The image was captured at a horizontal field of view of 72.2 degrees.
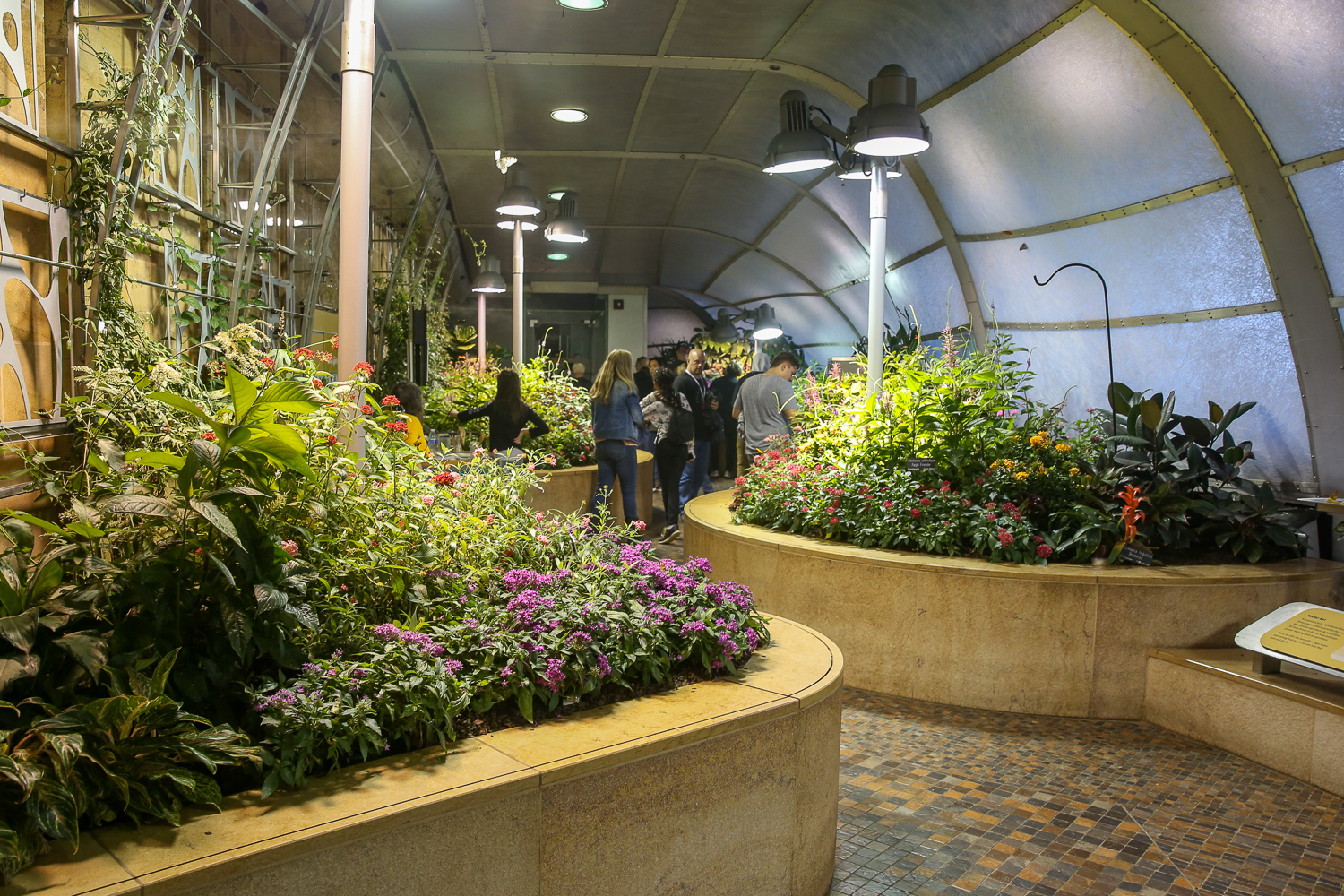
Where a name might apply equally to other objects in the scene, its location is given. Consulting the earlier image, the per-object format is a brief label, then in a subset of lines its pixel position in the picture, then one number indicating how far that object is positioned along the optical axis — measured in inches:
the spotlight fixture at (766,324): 637.9
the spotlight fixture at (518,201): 374.0
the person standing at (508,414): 315.6
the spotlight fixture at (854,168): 294.4
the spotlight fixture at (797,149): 271.1
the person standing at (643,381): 481.7
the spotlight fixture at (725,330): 731.7
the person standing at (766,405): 329.7
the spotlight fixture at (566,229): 449.1
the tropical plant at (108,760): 69.1
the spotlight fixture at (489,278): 568.9
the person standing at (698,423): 356.8
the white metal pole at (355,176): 127.4
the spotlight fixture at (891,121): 219.6
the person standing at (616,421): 305.4
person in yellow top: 243.9
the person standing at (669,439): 345.1
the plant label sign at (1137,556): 185.8
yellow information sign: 154.9
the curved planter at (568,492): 339.3
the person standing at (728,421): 510.9
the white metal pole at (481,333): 492.5
